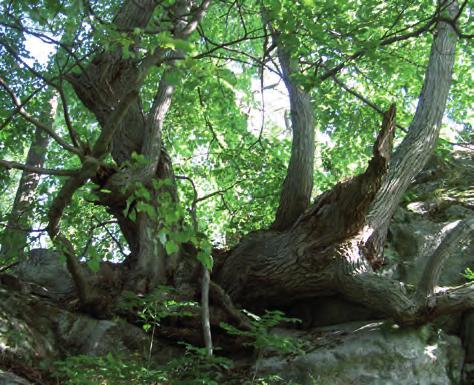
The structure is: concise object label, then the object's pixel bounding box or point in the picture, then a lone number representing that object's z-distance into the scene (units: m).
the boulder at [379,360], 5.11
